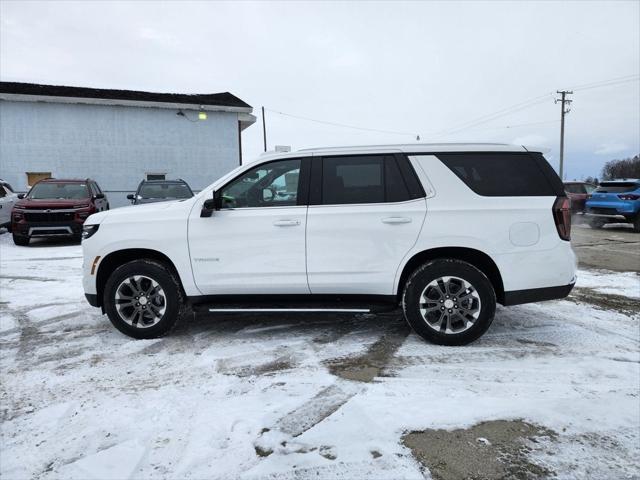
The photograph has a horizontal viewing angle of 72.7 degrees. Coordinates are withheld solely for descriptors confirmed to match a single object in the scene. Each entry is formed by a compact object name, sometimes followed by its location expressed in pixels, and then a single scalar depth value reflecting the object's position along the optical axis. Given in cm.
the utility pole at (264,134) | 4215
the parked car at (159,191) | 1237
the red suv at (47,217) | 1105
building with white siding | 1867
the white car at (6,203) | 1289
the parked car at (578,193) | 1750
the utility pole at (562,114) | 4031
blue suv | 1370
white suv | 396
